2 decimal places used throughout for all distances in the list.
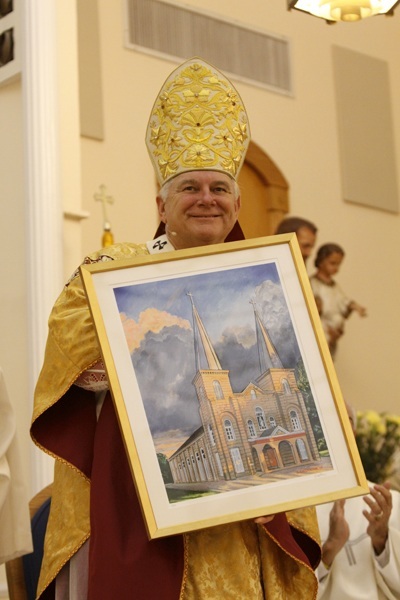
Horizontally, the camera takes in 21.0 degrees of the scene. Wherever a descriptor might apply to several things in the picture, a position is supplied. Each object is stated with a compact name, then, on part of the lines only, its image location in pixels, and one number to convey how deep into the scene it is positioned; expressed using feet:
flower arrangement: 22.03
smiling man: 9.30
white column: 19.11
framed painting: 8.87
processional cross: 26.11
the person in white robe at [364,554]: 14.74
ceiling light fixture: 17.01
